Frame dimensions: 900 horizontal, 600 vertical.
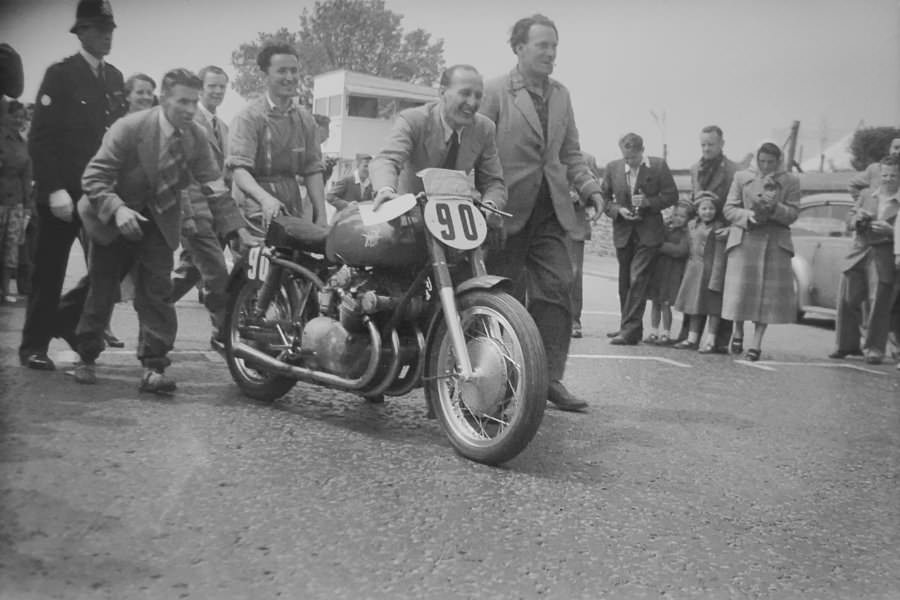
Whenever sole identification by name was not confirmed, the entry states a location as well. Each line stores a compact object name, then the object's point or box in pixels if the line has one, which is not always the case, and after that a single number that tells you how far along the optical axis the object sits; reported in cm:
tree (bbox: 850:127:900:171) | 891
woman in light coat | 859
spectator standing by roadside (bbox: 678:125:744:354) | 903
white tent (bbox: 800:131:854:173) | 1004
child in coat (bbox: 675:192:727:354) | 902
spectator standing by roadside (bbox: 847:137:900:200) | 916
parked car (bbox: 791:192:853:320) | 1112
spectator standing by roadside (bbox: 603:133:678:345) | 911
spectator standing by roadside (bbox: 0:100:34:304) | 530
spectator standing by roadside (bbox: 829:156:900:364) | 885
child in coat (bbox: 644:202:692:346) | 932
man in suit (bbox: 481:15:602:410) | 546
